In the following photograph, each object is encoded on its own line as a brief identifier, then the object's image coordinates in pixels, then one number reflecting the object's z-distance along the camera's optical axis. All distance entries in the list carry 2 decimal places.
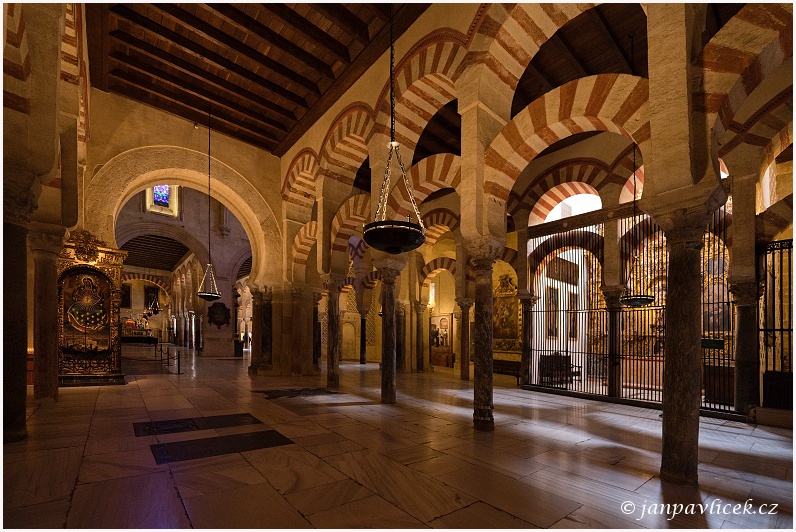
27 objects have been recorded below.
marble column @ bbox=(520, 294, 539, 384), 8.60
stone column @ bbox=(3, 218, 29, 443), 3.50
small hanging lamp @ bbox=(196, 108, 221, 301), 9.38
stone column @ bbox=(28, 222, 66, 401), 5.40
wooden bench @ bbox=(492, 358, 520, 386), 9.64
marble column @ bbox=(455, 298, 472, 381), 10.00
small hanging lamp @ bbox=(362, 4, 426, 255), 4.14
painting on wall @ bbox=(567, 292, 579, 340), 12.56
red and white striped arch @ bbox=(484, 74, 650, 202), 4.17
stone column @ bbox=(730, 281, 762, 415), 5.72
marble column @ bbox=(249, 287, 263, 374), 9.44
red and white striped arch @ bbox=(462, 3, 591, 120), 4.52
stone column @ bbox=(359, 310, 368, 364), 14.23
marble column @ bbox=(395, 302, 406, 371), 11.43
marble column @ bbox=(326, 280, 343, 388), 7.63
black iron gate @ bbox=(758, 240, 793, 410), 5.46
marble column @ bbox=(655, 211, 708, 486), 3.03
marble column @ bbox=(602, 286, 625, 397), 7.14
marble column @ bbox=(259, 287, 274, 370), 9.32
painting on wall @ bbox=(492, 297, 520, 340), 12.14
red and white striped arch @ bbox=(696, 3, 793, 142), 2.94
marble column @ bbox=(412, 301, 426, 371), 11.60
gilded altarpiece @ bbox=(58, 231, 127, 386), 7.25
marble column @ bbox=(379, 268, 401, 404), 6.13
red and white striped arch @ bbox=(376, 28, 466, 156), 5.31
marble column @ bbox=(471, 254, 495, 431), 4.63
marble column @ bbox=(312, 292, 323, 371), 10.16
